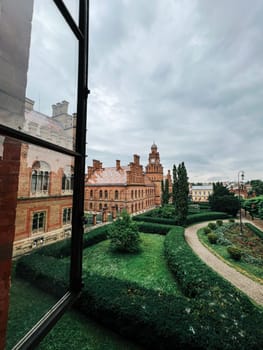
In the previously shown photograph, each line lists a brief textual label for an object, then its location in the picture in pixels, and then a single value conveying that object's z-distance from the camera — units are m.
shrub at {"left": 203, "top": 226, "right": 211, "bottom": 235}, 17.24
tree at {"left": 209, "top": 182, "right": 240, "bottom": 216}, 29.08
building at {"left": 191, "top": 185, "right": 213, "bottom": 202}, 76.39
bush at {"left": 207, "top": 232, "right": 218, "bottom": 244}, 14.52
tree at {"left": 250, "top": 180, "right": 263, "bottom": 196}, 70.62
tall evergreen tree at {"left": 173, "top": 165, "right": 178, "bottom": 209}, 22.13
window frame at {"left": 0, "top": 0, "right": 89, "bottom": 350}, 1.51
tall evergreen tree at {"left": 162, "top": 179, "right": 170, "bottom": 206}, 33.44
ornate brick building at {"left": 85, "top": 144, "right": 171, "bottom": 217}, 26.48
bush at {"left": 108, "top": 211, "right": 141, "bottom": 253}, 11.64
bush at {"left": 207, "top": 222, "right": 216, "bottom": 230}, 19.33
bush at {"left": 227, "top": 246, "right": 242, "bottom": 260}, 11.09
